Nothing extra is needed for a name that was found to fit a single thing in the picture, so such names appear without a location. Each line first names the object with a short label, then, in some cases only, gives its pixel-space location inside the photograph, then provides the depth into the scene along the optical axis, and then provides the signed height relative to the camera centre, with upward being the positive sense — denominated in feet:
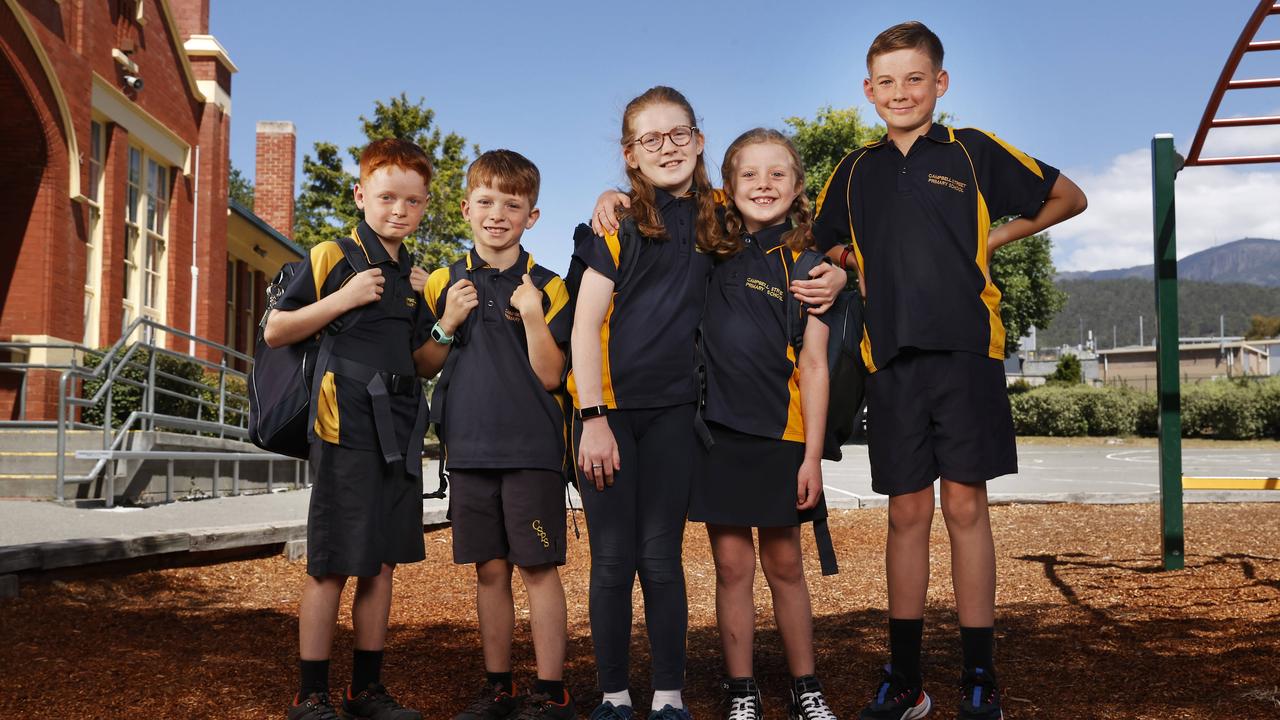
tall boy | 10.78 +0.67
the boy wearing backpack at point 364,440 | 11.25 -0.38
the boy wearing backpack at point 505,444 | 11.13 -0.42
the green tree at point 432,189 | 81.71 +17.94
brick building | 44.01 +10.87
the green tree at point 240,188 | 243.81 +49.42
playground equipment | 20.11 +0.88
